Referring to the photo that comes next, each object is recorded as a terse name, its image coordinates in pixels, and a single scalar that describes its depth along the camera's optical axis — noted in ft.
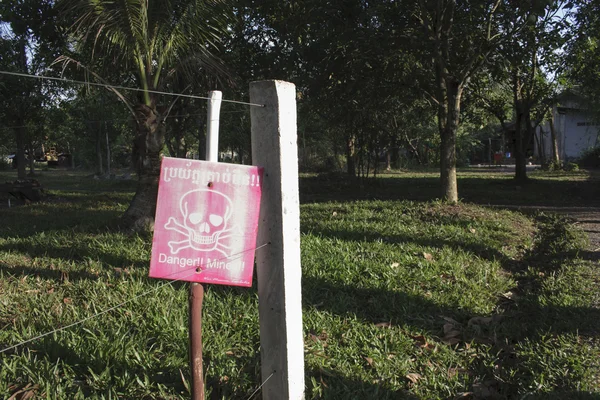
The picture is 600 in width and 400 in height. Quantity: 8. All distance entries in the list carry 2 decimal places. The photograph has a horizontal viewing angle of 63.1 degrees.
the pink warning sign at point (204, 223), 6.40
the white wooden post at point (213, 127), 6.80
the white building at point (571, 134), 108.68
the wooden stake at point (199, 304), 6.79
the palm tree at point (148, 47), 20.90
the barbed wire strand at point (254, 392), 8.84
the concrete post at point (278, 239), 7.33
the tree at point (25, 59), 32.27
